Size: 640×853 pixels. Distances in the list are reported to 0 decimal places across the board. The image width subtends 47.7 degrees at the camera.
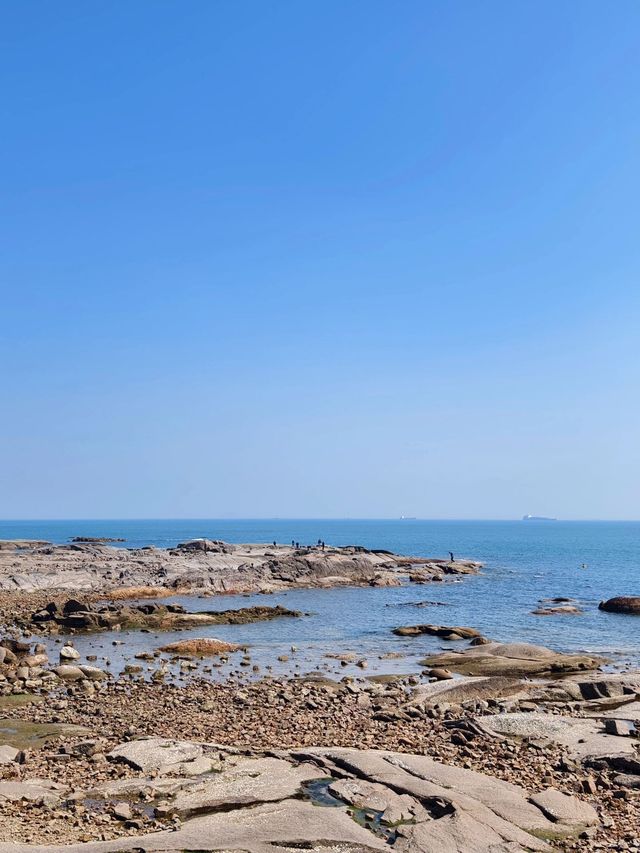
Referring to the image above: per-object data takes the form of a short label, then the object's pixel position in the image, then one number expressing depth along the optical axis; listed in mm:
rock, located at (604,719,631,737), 18625
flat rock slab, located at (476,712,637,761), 16984
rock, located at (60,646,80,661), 30531
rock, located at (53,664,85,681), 26117
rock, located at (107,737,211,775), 14523
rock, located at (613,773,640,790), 14633
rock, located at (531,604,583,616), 54206
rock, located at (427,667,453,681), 28222
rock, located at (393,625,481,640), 40469
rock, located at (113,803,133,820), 12031
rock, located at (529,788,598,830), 12531
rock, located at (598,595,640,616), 56522
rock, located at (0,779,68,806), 12602
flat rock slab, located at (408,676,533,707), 23547
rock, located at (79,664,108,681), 26391
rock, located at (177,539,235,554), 96750
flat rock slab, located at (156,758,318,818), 12570
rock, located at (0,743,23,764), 15172
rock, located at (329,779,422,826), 12289
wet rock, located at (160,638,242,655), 33406
